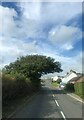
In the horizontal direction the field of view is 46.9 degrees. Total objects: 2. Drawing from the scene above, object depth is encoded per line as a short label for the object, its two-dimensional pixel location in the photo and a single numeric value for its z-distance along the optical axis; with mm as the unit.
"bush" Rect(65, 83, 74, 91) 23504
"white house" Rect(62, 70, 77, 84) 42364
